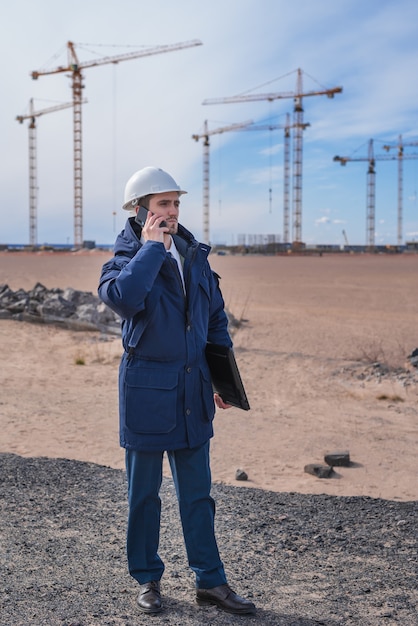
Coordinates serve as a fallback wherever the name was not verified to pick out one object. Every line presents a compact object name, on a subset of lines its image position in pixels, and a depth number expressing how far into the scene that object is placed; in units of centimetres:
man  322
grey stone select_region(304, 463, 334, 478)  664
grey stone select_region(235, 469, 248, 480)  645
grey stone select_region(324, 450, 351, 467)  706
